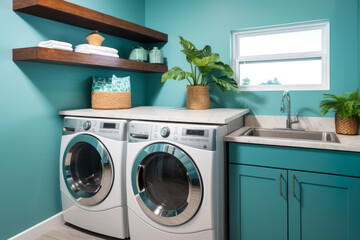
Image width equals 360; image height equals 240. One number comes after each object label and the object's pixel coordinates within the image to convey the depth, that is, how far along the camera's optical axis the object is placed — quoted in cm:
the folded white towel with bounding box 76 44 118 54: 222
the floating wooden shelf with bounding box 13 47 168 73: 185
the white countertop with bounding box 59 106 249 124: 185
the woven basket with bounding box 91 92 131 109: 243
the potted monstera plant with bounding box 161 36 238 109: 240
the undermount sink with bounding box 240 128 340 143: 216
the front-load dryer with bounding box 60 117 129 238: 205
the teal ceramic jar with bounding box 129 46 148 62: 276
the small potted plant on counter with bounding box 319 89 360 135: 194
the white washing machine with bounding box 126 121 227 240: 176
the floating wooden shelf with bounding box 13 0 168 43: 190
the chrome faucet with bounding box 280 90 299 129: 232
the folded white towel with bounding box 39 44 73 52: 196
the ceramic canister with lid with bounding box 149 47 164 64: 286
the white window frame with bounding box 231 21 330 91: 237
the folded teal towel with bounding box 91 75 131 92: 250
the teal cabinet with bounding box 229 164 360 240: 165
